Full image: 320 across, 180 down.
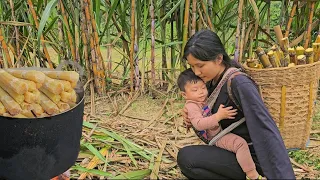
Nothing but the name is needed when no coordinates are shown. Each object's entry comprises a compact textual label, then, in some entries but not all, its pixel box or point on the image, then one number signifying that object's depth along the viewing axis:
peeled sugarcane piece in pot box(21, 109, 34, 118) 2.15
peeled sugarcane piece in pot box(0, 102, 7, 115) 2.14
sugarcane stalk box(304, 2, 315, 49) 3.38
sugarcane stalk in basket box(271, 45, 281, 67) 2.81
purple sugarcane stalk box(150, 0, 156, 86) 3.49
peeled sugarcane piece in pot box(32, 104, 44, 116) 2.16
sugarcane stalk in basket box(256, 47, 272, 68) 2.74
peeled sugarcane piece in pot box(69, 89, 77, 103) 2.29
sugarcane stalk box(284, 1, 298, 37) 3.38
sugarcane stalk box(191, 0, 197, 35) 3.37
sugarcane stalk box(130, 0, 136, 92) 3.39
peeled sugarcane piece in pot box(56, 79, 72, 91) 2.25
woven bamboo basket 2.74
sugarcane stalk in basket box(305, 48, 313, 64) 2.79
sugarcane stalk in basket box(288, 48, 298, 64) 2.79
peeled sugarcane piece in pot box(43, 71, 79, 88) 2.26
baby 2.29
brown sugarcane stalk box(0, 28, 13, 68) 3.23
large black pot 2.13
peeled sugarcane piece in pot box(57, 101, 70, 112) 2.25
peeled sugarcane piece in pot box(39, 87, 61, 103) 2.22
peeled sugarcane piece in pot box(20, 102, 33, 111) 2.14
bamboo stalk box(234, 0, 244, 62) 3.27
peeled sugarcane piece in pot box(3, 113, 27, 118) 2.14
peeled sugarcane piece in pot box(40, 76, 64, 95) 2.18
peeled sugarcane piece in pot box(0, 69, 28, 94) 2.10
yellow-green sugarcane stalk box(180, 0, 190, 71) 3.39
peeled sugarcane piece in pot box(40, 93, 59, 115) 2.19
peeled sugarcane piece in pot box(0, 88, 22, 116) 2.12
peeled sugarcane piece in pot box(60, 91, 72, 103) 2.24
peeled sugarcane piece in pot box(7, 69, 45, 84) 2.17
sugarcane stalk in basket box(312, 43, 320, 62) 2.88
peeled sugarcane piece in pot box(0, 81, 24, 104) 2.13
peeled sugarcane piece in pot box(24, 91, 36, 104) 2.13
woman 2.07
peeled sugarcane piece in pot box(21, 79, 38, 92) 2.14
